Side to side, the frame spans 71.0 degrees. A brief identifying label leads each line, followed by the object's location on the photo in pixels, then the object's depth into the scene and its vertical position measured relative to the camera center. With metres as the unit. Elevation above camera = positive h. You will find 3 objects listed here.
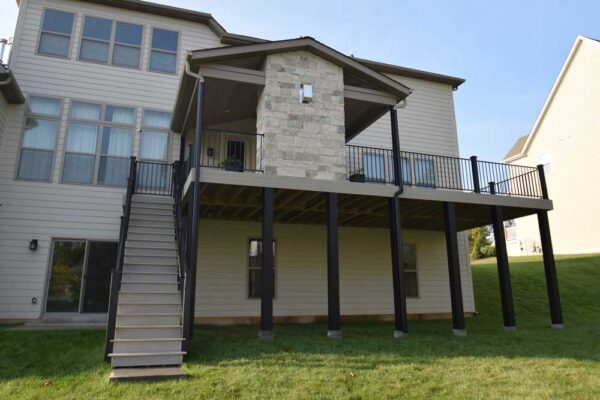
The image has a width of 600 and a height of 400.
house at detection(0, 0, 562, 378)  8.51 +2.19
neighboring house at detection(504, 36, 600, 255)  19.14 +6.79
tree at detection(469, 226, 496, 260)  27.56 +2.69
